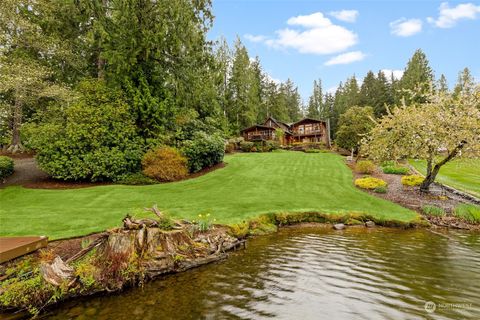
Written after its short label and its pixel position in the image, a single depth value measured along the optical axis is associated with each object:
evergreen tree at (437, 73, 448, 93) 85.16
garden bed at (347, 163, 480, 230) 13.91
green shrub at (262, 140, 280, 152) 49.21
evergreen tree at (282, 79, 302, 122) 92.75
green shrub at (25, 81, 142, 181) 18.97
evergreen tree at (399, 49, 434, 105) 60.06
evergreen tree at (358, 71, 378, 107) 67.81
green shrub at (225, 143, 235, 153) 44.05
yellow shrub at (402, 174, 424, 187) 20.33
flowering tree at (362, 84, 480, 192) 16.53
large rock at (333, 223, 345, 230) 13.10
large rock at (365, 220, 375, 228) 13.50
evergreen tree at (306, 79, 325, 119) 94.14
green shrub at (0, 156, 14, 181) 19.08
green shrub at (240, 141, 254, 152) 47.74
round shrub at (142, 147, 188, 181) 20.02
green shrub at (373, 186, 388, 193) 18.85
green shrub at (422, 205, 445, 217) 14.52
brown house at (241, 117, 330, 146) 58.72
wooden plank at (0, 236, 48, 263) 7.49
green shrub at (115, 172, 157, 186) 19.56
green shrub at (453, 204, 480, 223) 13.87
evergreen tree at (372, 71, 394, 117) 63.22
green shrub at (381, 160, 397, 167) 27.45
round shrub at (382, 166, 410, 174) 25.45
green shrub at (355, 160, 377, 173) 25.56
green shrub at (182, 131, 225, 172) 22.72
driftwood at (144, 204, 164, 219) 9.29
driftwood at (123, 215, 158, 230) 8.23
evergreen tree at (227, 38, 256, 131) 58.00
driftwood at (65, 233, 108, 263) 7.50
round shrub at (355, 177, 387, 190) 19.86
